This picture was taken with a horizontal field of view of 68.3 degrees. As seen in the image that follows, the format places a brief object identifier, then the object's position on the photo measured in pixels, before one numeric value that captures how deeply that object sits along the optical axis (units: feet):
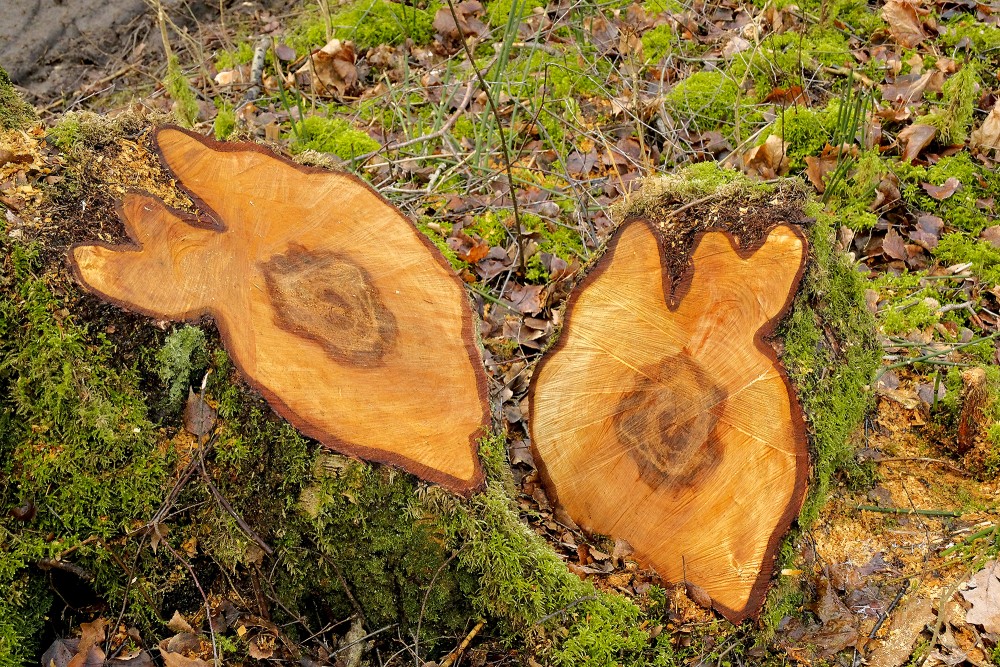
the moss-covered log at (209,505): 6.12
